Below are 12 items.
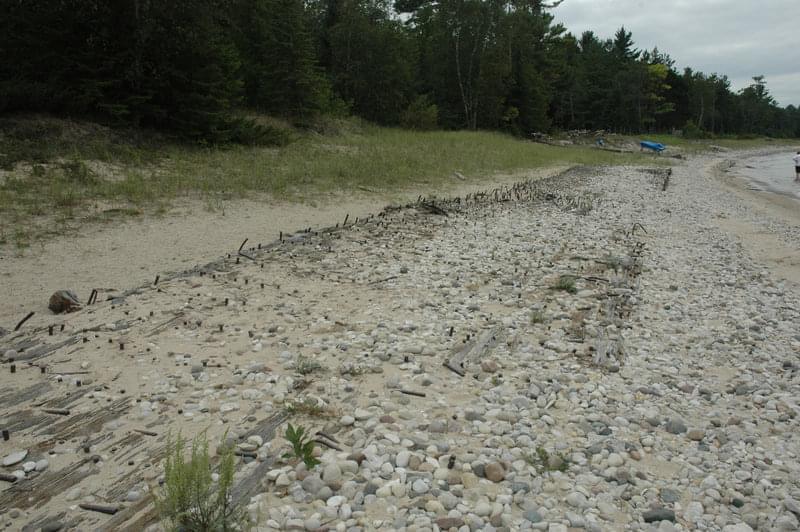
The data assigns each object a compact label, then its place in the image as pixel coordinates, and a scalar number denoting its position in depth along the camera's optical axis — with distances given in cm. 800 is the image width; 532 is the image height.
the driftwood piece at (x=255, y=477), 376
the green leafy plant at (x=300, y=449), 409
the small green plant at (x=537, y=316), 739
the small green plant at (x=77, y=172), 1428
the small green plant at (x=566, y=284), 877
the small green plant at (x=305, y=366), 566
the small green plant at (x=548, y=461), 422
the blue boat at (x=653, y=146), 5369
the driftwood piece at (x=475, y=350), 596
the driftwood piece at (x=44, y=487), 364
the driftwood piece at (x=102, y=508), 354
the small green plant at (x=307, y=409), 485
